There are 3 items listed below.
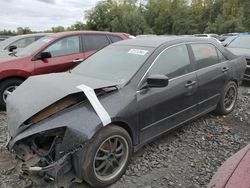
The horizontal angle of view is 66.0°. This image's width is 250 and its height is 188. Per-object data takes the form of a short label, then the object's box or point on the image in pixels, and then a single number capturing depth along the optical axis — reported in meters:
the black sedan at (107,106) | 1.98
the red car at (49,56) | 3.98
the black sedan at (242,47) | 5.43
